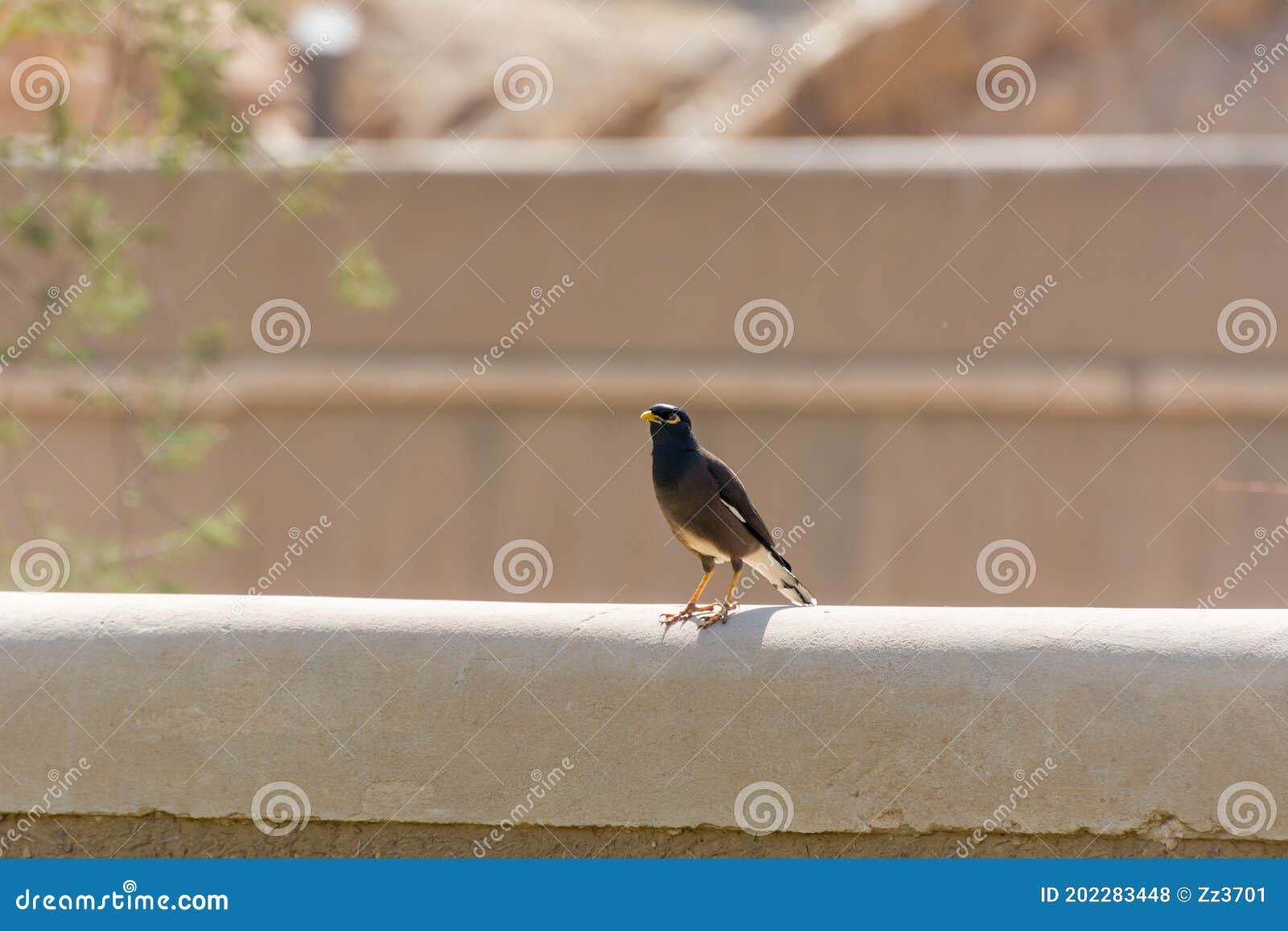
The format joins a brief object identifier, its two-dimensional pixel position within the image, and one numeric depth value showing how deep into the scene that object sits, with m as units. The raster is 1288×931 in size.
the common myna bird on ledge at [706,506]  10.19
